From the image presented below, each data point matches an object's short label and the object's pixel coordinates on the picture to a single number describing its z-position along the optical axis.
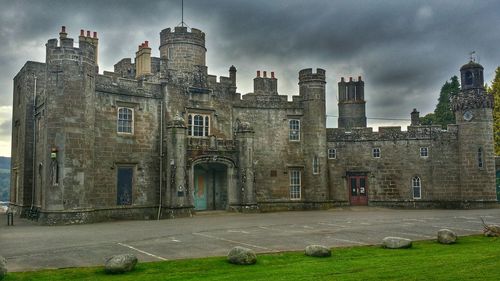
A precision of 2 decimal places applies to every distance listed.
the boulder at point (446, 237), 14.76
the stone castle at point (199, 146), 24.80
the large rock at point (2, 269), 9.80
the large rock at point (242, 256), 11.58
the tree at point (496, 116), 44.56
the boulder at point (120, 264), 10.54
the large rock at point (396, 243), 13.85
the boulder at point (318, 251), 12.58
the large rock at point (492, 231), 16.28
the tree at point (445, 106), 48.12
